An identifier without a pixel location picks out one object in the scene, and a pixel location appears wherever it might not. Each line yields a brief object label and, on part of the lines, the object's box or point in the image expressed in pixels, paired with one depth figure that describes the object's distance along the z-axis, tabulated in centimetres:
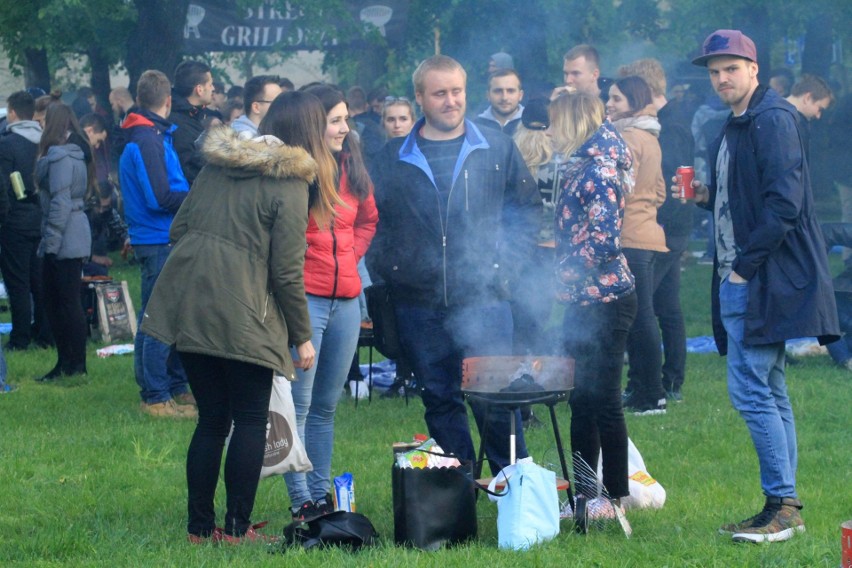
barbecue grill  1047
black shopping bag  1020
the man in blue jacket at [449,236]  1162
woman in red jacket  1082
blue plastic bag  1009
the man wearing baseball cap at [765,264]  996
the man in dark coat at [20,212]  2008
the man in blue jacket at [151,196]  1591
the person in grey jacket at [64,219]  1823
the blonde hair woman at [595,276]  1106
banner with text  3675
